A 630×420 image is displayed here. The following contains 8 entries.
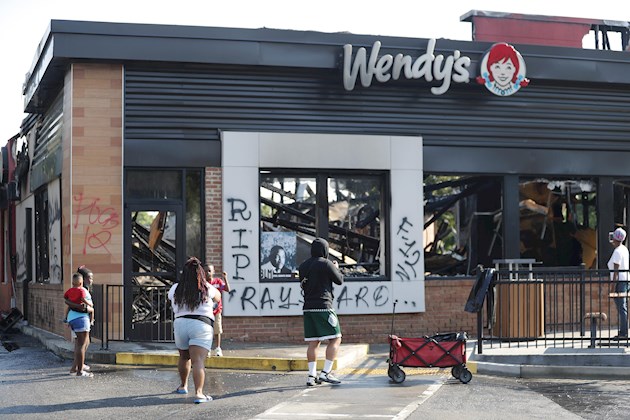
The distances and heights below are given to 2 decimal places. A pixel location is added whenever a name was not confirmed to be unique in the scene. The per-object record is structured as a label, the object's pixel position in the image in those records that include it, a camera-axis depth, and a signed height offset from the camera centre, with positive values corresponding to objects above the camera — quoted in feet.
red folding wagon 41.57 -4.72
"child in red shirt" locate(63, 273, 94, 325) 45.24 -2.30
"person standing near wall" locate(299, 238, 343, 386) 41.01 -2.97
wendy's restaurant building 56.39 +4.35
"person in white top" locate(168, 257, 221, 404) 36.83 -2.76
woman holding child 45.27 -3.33
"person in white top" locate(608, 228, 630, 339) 49.67 -1.94
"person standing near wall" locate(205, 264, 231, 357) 49.06 -3.58
